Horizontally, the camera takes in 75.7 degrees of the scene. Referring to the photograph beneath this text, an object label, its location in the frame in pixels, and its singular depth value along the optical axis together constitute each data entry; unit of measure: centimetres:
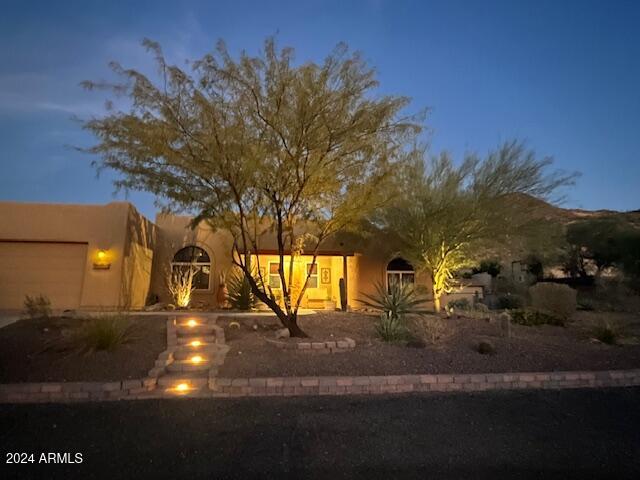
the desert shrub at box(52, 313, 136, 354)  741
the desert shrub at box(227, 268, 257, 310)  1329
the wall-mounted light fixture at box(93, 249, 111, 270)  1358
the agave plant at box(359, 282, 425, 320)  983
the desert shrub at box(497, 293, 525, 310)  1658
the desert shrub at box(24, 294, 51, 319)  970
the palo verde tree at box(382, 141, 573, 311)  1332
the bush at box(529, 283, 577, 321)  1230
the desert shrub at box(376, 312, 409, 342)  866
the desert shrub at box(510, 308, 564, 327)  1144
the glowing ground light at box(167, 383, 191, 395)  612
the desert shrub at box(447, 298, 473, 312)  1512
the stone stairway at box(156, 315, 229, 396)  635
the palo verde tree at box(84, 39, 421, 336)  761
